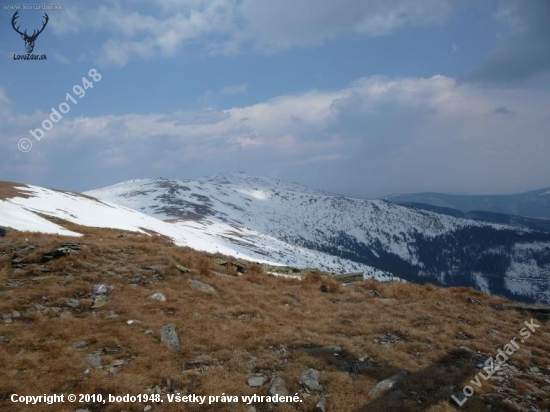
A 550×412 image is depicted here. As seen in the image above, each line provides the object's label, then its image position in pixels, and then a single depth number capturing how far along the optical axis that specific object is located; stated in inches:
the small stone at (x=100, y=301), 593.2
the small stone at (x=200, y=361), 464.1
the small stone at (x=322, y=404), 382.6
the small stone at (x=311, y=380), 419.8
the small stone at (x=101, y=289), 634.2
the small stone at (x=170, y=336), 503.5
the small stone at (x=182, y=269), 807.7
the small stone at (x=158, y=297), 651.8
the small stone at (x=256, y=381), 420.5
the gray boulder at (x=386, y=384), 416.5
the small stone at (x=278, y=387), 407.5
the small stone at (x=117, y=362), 437.7
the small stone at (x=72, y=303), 582.2
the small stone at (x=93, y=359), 430.3
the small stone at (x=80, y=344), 468.5
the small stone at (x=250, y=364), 457.5
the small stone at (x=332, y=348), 521.7
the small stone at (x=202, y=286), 740.6
